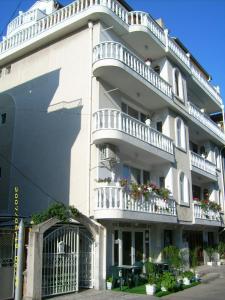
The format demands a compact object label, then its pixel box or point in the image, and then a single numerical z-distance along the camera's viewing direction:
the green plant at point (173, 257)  16.36
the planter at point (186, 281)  15.88
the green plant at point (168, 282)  14.12
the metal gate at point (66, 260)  12.24
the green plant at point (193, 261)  17.61
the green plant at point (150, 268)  14.59
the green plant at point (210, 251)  25.14
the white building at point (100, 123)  15.53
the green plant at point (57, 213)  12.73
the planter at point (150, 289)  13.54
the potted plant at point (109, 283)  14.32
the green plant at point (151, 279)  13.95
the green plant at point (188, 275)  16.12
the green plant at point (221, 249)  26.02
